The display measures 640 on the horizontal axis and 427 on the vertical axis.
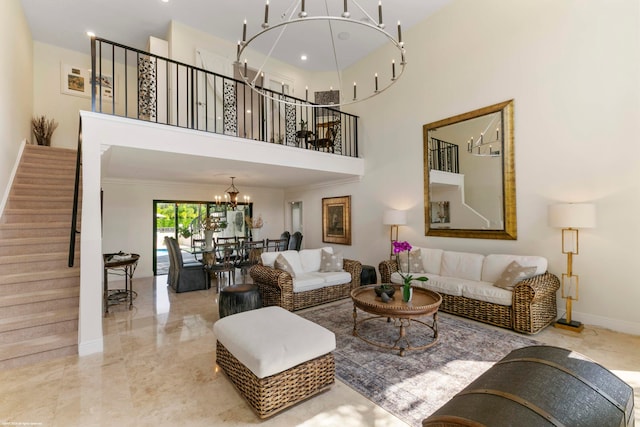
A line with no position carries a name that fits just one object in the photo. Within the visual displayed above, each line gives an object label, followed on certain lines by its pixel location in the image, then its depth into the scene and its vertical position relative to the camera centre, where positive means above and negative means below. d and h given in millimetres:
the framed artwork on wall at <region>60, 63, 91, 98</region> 6871 +3396
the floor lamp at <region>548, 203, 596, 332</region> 3381 -202
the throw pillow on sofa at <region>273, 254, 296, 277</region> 4459 -755
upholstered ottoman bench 2025 -1063
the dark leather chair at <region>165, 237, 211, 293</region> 5543 -1099
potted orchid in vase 3178 -744
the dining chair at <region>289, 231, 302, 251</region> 7855 -674
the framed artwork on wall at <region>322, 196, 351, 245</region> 7176 -96
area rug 2252 -1429
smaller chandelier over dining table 6977 +497
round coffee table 2924 -969
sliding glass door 7426 -102
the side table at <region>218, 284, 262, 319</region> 3699 -1083
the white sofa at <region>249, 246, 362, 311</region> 4191 -978
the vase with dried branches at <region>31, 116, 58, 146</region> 6391 +2006
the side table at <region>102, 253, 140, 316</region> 4344 -742
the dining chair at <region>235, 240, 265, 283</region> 6082 -821
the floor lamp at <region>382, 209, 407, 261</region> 5523 -27
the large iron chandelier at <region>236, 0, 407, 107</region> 5836 +3496
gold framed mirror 4430 +681
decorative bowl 3305 -876
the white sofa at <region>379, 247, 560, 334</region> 3434 -973
